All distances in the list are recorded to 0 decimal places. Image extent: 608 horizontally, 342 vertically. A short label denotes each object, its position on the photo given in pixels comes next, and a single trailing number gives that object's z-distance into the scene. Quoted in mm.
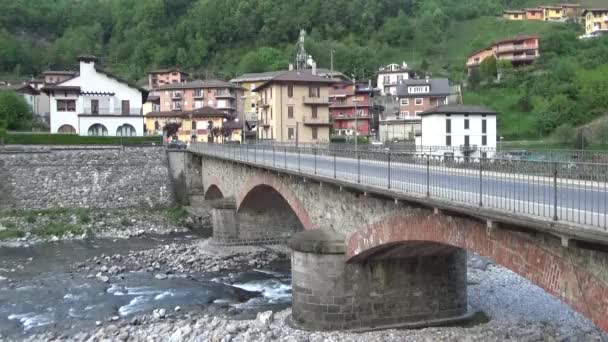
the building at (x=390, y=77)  103100
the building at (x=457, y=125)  47125
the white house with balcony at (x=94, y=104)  68750
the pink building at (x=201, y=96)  93375
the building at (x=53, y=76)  98875
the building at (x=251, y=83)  103812
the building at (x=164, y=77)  117312
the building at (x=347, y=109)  87125
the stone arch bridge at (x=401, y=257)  11016
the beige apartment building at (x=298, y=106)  60406
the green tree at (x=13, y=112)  69938
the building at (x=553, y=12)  149375
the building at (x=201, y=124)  78375
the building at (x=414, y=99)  79125
